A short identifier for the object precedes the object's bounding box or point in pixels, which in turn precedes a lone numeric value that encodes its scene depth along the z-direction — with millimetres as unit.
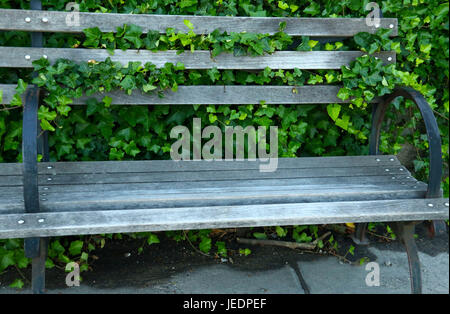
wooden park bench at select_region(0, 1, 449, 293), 1744
